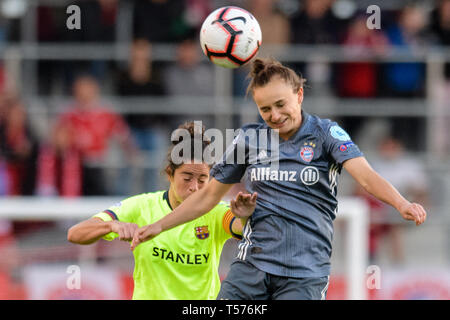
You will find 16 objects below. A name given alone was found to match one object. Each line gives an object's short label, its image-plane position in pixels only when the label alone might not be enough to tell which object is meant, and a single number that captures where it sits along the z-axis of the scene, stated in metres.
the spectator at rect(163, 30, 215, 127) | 20.08
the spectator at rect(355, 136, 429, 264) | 17.98
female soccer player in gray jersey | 8.48
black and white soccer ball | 10.05
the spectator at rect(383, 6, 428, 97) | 19.64
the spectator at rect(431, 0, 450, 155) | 19.54
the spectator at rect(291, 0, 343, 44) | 19.98
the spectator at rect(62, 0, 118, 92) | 20.72
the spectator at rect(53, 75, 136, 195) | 19.12
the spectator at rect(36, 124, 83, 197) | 18.06
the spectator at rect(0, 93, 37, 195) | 18.14
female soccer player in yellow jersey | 9.66
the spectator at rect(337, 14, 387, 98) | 19.70
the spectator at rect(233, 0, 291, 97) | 19.87
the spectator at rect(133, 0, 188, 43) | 20.62
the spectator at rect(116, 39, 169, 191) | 19.52
